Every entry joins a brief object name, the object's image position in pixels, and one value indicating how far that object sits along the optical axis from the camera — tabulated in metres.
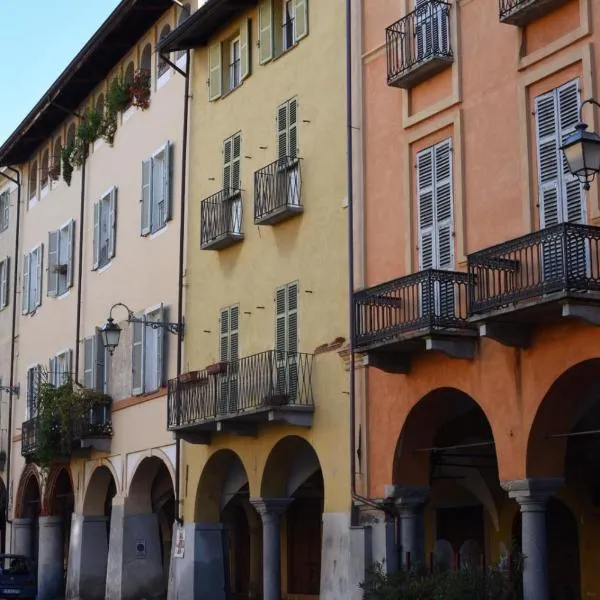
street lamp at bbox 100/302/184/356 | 24.92
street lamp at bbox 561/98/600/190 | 12.74
